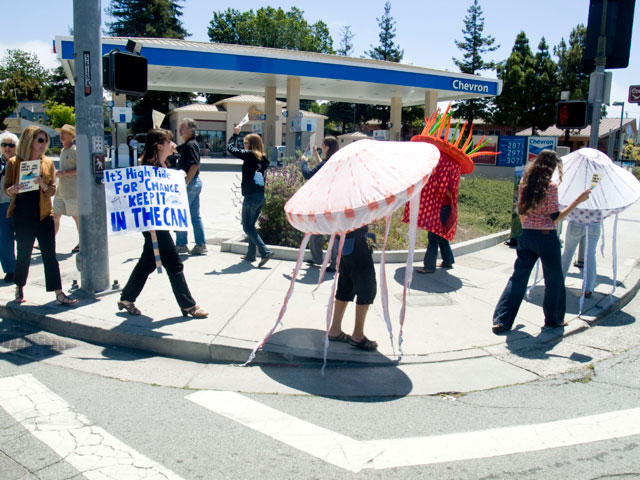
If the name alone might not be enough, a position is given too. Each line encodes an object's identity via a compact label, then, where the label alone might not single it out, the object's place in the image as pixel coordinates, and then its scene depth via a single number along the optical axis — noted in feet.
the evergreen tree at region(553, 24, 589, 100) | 166.71
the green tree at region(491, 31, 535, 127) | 165.68
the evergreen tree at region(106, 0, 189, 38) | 189.68
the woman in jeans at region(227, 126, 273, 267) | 24.85
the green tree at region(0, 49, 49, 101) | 252.21
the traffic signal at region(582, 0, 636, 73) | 28.27
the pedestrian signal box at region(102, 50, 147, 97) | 19.47
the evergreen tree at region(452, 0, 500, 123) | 188.75
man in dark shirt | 25.12
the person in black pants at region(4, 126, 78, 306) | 19.16
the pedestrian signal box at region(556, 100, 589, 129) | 29.35
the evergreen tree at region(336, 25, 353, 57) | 261.44
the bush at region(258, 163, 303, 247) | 29.32
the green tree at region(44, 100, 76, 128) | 175.63
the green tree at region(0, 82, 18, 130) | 169.49
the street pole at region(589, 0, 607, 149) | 28.02
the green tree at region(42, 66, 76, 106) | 222.28
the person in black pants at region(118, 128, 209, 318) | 18.31
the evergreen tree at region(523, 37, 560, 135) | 167.02
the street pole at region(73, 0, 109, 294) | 19.47
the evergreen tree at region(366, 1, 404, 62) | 214.90
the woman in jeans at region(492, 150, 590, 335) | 17.99
